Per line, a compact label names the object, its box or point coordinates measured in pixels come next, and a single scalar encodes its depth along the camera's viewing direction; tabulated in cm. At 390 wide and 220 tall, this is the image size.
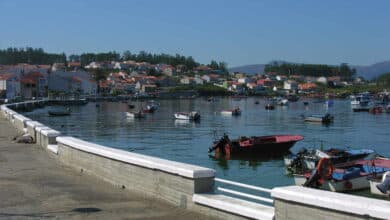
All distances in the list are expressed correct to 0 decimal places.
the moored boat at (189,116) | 9075
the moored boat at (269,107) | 13626
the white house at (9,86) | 15450
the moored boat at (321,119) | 8531
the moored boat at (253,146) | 4269
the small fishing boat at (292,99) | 19100
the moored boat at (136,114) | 9804
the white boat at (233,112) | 10872
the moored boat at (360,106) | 12369
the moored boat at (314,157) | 3200
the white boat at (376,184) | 2331
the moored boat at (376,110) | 11586
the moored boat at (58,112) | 10362
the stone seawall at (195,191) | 725
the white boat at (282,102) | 16098
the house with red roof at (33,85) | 16572
